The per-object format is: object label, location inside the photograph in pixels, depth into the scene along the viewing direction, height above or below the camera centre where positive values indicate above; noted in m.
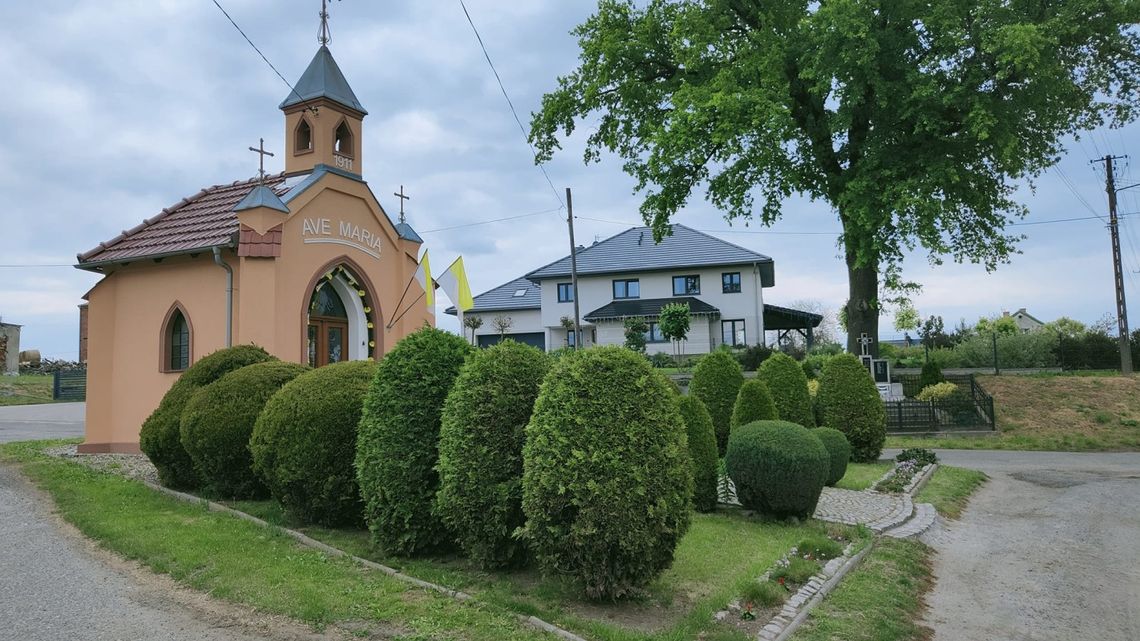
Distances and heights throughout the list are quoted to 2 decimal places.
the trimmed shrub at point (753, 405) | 10.64 -0.75
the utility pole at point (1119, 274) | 27.94 +3.10
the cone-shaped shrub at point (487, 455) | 5.71 -0.75
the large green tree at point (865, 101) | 18.41 +7.37
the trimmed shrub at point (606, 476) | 4.94 -0.84
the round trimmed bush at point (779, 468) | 8.19 -1.34
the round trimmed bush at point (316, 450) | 7.13 -0.83
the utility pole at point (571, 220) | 24.03 +5.15
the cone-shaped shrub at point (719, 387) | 11.77 -0.49
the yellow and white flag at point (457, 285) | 11.12 +1.31
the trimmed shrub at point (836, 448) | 10.48 -1.44
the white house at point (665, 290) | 40.75 +4.36
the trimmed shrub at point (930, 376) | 23.61 -0.82
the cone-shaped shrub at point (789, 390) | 12.92 -0.64
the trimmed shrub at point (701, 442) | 8.38 -1.01
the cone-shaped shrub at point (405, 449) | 6.25 -0.75
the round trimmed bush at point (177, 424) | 9.50 -0.69
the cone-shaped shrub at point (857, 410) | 14.19 -1.14
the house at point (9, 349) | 41.69 +1.83
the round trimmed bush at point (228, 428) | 8.64 -0.69
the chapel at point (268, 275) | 13.88 +2.13
